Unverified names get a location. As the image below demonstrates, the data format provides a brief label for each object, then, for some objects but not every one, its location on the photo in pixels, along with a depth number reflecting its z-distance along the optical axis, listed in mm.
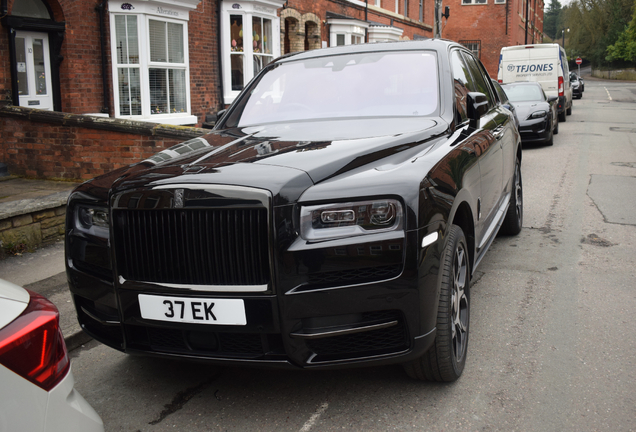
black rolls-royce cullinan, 2605
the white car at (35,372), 1529
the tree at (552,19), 152750
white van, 19688
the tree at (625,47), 75519
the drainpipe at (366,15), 23870
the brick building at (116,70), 8648
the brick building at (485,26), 43969
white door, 10742
